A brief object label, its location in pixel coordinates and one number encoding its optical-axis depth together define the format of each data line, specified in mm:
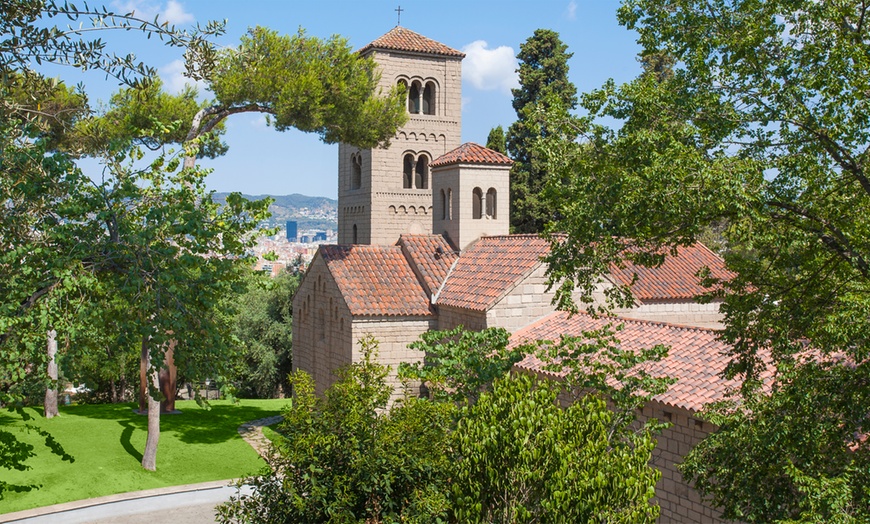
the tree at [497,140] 39594
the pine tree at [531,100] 38500
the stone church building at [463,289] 19750
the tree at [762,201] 9500
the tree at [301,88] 21984
